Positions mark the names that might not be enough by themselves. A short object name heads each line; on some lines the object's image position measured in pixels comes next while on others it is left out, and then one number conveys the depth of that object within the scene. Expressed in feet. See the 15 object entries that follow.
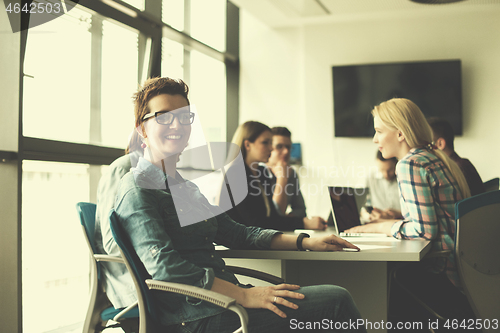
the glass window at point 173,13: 13.85
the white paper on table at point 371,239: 7.02
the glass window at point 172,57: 13.87
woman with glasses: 4.39
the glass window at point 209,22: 15.85
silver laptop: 7.72
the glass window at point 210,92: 16.47
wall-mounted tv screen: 16.34
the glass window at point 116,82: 11.43
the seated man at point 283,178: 11.82
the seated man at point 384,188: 13.74
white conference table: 5.84
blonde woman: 6.49
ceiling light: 13.42
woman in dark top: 7.97
